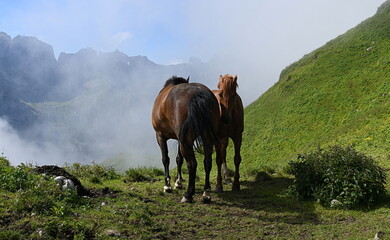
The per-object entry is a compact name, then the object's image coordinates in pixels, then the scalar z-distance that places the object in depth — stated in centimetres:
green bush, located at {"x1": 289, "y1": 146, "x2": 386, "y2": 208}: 753
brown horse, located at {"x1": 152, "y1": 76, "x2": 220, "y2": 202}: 795
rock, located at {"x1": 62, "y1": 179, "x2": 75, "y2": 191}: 736
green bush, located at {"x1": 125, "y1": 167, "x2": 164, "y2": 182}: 1271
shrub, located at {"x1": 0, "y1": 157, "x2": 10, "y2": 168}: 1115
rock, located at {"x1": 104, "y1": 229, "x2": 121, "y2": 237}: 528
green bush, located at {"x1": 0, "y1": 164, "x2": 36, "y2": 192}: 724
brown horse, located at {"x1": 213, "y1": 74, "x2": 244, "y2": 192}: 977
